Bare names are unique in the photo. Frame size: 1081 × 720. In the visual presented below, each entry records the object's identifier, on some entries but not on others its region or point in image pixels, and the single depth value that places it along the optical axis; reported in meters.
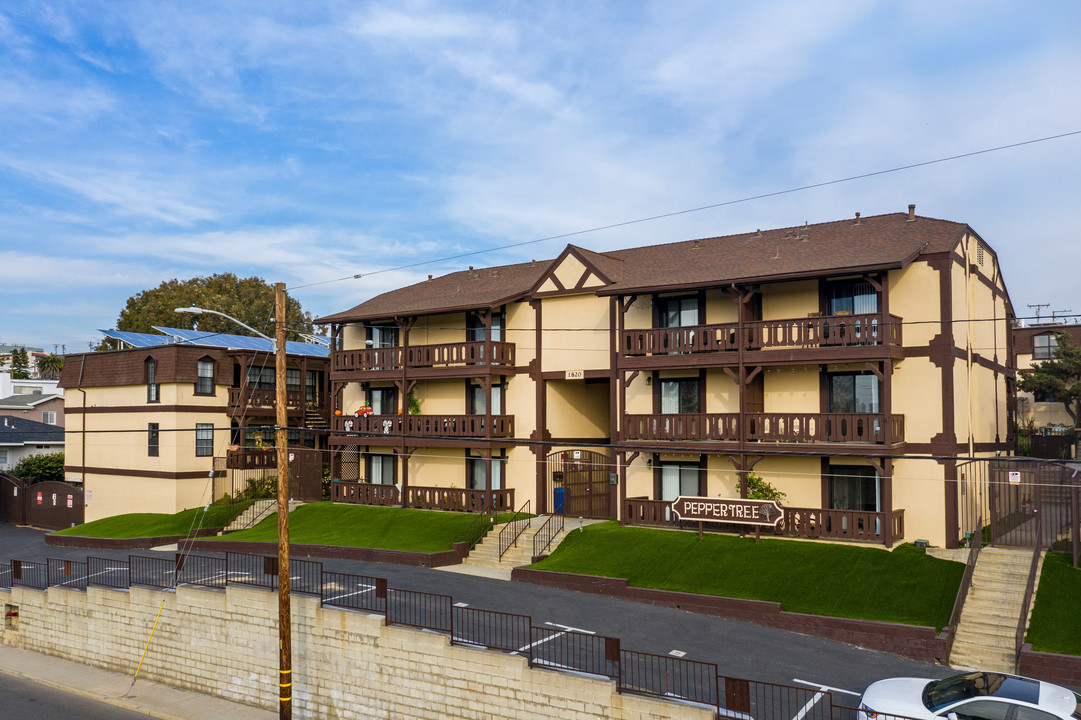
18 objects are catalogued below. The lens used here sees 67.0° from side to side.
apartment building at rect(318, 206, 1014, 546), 26.25
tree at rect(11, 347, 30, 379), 103.75
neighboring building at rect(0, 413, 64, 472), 56.12
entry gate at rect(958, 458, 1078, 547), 24.34
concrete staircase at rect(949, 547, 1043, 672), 19.09
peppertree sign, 26.52
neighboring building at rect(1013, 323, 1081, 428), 55.06
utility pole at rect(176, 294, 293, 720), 19.22
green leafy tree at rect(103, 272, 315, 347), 71.06
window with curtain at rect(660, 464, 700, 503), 30.64
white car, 13.74
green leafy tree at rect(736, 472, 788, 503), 28.23
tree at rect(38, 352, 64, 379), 99.62
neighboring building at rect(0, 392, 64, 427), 71.00
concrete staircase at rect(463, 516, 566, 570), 29.23
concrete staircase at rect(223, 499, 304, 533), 38.96
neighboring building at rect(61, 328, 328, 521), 42.47
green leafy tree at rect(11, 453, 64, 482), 52.19
